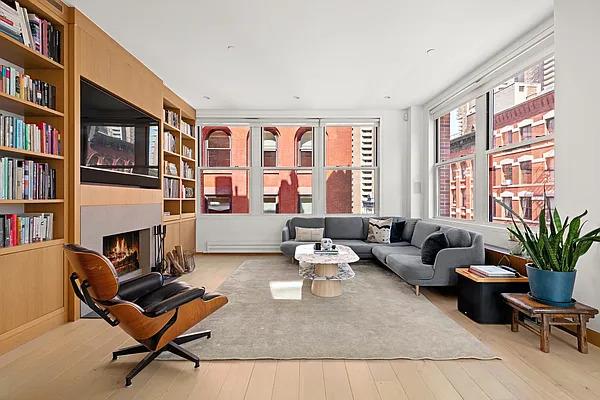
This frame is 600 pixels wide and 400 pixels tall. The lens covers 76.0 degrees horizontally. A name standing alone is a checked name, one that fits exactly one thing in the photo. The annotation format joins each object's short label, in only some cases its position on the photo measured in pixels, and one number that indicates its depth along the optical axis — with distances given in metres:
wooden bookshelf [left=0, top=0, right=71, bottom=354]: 2.88
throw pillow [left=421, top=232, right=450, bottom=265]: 4.38
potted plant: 2.86
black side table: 3.50
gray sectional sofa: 4.29
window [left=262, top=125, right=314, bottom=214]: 7.79
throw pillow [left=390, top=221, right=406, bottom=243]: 6.75
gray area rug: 2.81
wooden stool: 2.79
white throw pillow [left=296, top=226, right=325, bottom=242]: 6.73
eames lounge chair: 2.24
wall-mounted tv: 3.80
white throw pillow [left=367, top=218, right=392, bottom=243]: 6.59
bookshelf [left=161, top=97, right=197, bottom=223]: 6.21
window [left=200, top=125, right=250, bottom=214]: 7.79
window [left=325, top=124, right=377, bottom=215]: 7.79
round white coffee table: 4.36
